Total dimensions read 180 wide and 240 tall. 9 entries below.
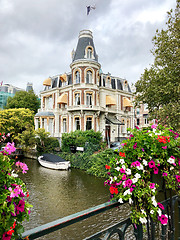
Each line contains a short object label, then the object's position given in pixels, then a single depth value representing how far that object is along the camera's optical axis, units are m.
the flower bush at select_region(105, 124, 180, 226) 1.96
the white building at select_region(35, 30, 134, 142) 23.78
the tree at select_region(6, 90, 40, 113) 39.41
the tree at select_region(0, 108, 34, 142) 27.81
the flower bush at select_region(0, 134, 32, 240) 1.21
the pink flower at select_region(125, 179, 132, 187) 1.97
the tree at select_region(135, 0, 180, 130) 10.02
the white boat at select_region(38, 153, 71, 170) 17.53
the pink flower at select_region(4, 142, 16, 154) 1.69
